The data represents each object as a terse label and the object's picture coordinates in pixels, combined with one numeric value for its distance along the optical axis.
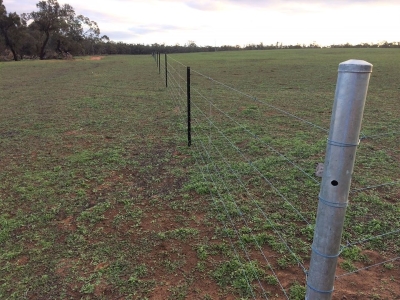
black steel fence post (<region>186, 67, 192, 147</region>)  4.66
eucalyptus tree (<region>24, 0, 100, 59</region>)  41.97
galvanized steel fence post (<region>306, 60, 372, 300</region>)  0.94
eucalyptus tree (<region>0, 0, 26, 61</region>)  37.09
